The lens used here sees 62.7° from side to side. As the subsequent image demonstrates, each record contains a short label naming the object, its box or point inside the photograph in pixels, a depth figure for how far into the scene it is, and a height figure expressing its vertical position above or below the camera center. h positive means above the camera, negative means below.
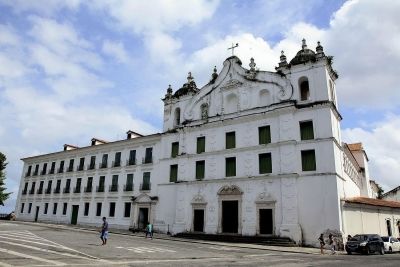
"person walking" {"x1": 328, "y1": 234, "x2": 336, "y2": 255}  21.27 -1.25
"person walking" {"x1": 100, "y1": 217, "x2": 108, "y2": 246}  19.00 -0.89
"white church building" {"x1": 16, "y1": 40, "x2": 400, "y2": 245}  25.41 +4.96
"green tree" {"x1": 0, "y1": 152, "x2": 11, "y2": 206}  45.91 +4.91
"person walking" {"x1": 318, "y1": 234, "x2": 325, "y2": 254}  21.22 -1.16
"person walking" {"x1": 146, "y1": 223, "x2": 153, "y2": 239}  26.45 -0.96
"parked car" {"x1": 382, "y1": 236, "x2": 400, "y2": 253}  23.05 -1.24
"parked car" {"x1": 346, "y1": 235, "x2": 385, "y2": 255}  20.86 -1.22
